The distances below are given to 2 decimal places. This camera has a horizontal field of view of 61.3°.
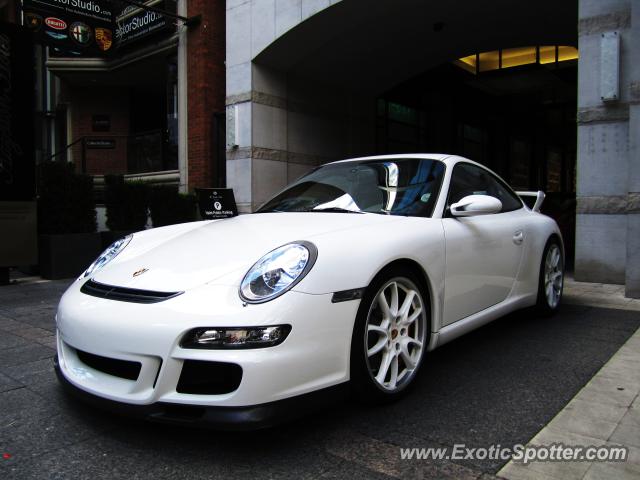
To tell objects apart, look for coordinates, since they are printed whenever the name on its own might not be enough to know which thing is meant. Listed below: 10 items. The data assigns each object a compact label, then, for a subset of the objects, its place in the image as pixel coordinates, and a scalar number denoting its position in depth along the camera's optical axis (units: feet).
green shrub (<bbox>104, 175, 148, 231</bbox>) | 29.04
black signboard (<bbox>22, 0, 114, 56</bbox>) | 33.04
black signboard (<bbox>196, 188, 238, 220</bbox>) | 25.68
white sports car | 7.36
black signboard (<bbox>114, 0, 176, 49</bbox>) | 40.93
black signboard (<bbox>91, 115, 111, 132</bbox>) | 56.29
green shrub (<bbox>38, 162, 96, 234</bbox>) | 25.71
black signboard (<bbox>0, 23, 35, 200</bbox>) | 23.76
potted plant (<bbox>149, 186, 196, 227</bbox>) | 30.30
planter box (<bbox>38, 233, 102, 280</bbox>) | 25.44
